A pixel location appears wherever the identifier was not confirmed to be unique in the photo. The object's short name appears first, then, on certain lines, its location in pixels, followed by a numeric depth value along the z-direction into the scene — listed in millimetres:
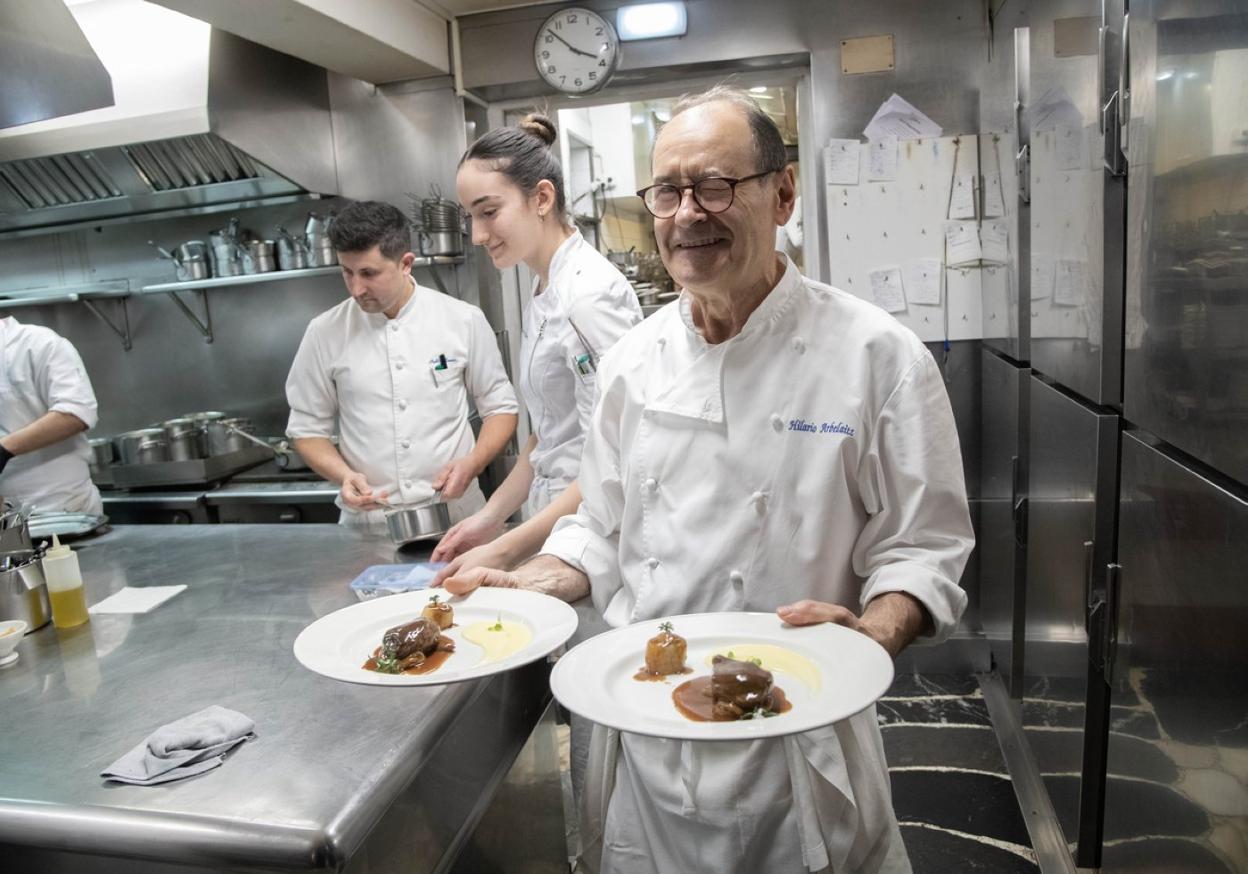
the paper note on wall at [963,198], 3711
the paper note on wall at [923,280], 3789
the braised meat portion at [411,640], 1426
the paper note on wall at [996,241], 3270
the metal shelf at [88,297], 4641
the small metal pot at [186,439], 4375
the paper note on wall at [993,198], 3385
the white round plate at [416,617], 1309
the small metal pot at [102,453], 4730
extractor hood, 3771
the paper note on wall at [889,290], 3824
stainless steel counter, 1149
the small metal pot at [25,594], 1837
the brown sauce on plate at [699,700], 1188
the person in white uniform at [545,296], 2332
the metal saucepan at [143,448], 4344
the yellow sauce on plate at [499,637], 1440
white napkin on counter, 1973
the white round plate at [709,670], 1061
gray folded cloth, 1254
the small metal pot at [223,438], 4512
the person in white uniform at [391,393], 3084
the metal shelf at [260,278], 4203
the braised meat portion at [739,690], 1174
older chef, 1352
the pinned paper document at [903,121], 3736
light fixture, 3826
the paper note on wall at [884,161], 3758
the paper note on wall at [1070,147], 2146
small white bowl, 1710
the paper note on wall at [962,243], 3727
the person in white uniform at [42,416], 3611
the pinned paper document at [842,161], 3791
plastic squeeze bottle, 1851
